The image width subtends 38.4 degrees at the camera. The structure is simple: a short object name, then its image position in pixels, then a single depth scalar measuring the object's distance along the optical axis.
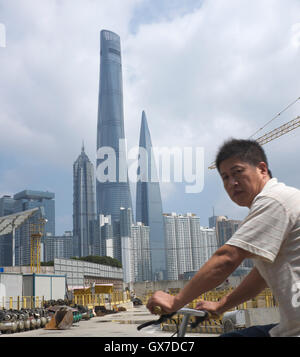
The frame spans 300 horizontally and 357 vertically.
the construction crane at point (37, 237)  33.84
